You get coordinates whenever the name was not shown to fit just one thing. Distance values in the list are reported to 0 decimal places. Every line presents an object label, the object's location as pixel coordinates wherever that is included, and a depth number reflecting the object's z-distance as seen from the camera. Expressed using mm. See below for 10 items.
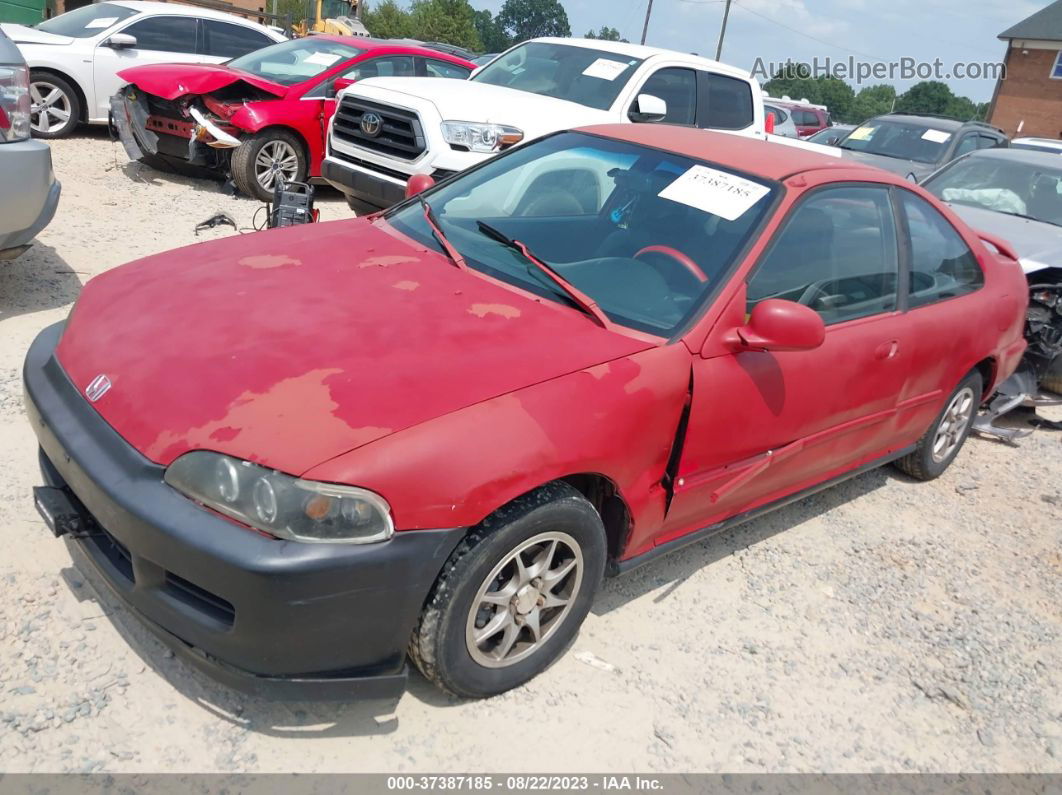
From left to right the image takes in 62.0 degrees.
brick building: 38000
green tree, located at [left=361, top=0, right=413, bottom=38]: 54094
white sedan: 8977
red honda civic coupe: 2250
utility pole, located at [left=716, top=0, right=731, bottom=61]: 46562
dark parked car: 12000
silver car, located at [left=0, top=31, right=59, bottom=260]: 4645
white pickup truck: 6742
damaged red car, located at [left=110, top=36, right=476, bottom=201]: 8000
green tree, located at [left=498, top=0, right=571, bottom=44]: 109938
